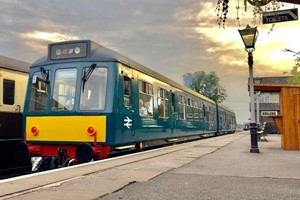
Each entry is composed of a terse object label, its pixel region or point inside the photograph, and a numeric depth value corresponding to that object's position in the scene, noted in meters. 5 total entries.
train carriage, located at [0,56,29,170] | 10.49
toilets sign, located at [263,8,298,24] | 5.65
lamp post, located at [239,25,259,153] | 11.89
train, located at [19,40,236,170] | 9.07
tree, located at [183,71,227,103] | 83.50
